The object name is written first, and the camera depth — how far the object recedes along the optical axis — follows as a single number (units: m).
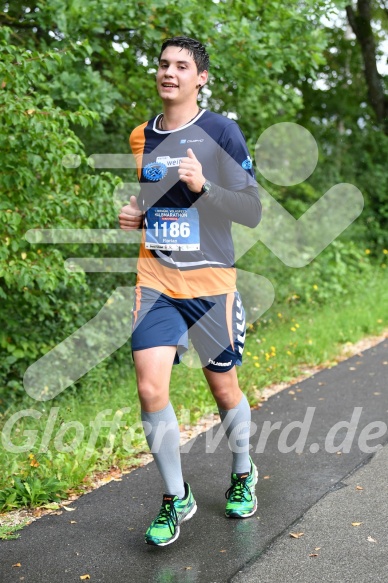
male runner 7.98
